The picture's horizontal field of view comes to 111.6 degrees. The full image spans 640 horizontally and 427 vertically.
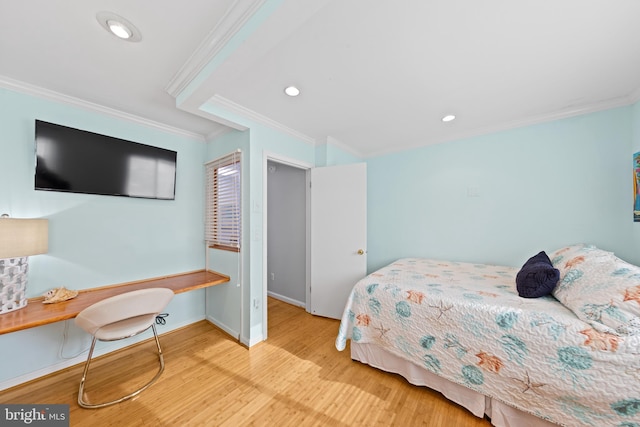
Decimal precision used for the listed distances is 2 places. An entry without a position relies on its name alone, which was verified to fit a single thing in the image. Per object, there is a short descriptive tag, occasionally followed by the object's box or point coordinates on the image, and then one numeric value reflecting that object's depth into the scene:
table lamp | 1.45
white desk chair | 1.51
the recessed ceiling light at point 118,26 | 1.18
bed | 1.12
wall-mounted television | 1.84
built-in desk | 1.43
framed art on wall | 1.91
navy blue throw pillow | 1.54
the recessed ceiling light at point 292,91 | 1.83
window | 2.43
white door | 2.77
